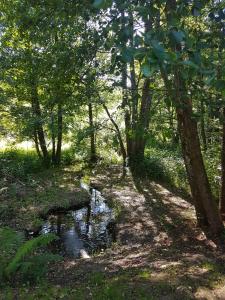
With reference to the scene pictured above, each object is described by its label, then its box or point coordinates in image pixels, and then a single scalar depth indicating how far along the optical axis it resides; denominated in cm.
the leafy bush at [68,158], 1005
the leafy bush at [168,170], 791
